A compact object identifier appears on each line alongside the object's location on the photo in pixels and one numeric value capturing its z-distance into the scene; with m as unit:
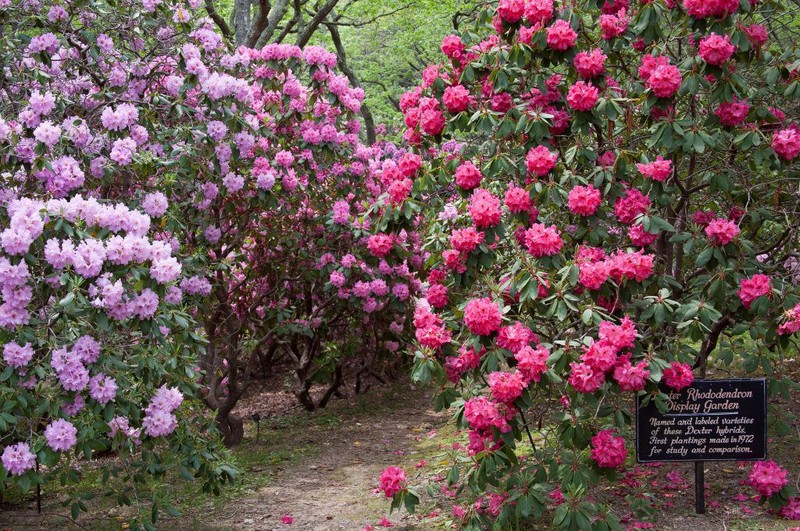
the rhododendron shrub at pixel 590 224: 3.64
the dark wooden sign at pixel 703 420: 4.15
